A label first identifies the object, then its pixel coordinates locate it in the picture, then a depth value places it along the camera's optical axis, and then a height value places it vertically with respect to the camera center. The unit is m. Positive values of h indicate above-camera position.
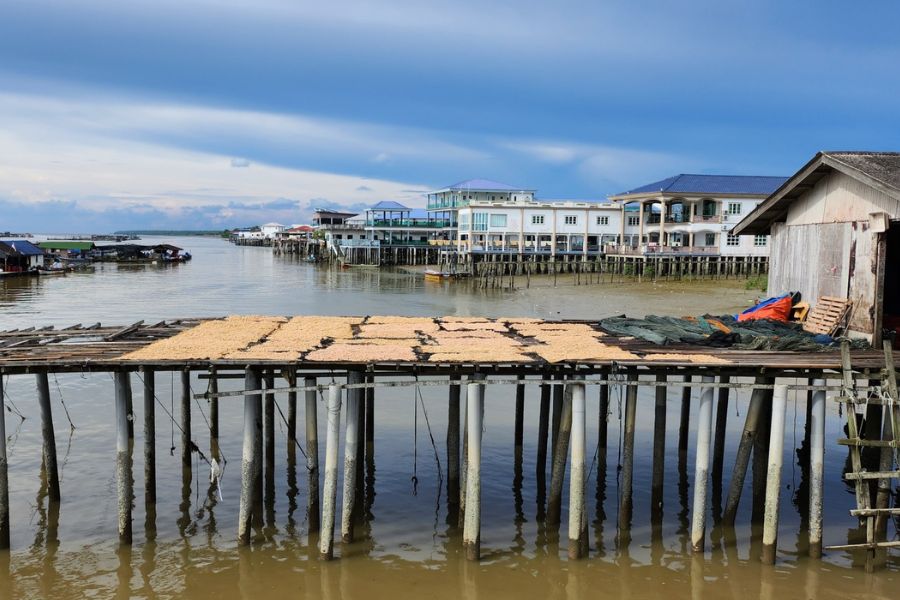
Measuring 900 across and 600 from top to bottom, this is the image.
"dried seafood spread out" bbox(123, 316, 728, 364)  11.93 -1.66
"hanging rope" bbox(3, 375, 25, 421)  19.23 -4.26
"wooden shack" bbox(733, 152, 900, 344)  13.79 +0.41
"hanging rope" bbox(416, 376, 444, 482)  15.52 -4.38
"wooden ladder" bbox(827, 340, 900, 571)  11.42 -3.08
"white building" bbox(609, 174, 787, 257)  62.38 +3.37
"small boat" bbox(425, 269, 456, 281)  67.43 -2.43
